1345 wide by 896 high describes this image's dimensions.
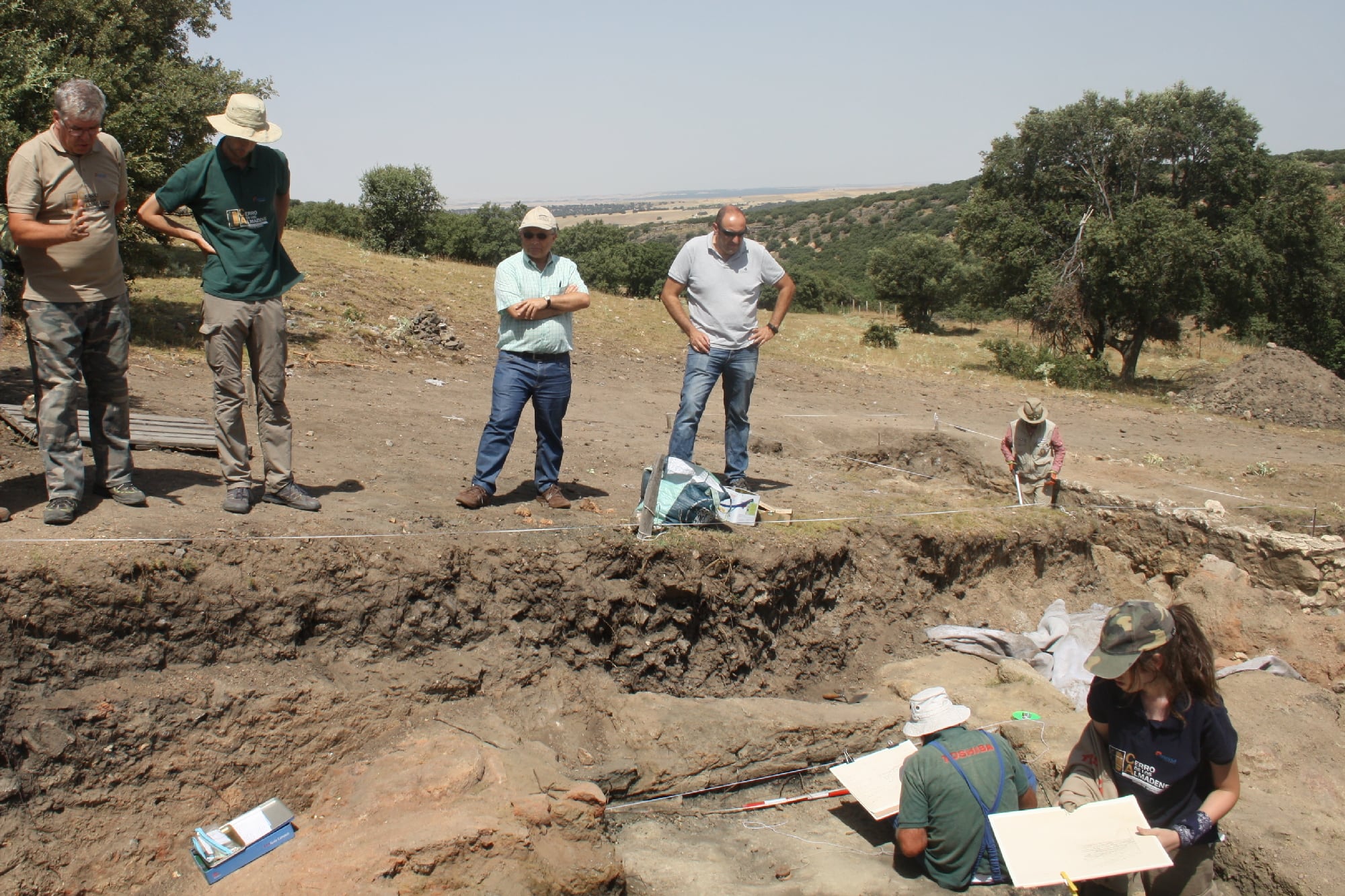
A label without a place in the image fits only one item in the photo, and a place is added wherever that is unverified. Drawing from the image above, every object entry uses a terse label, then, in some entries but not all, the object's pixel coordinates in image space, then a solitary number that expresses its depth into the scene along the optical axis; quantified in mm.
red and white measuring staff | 5246
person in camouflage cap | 3143
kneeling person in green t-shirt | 4043
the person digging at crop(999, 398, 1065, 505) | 8602
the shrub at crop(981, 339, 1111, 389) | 18375
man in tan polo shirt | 4254
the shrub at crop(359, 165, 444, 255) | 27016
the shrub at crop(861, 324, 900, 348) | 22219
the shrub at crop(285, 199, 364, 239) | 37156
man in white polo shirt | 6484
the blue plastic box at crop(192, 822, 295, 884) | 3891
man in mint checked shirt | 5781
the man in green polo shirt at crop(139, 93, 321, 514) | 4781
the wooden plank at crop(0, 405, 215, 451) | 5660
